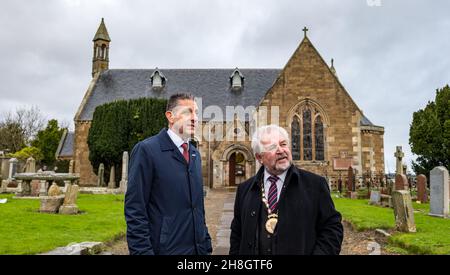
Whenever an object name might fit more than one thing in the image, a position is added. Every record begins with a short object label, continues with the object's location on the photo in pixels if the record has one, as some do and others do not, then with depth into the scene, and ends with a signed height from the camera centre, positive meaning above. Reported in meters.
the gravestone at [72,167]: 27.48 -0.09
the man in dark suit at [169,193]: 2.55 -0.20
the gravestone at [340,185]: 19.89 -0.95
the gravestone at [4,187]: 19.02 -1.20
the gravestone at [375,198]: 13.58 -1.15
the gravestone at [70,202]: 10.43 -1.12
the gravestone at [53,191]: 11.77 -0.85
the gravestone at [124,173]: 19.41 -0.38
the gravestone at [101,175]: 24.11 -0.62
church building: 21.38 +3.80
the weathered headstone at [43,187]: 16.68 -1.06
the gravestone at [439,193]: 10.25 -0.70
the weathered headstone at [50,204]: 10.63 -1.17
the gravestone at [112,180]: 22.53 -0.90
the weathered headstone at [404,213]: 7.77 -0.99
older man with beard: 2.37 -0.29
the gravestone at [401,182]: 12.96 -0.49
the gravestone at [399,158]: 14.61 +0.46
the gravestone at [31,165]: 19.62 +0.03
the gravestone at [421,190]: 14.15 -0.86
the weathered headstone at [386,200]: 12.91 -1.19
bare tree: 45.20 +4.67
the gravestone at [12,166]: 22.50 -0.08
